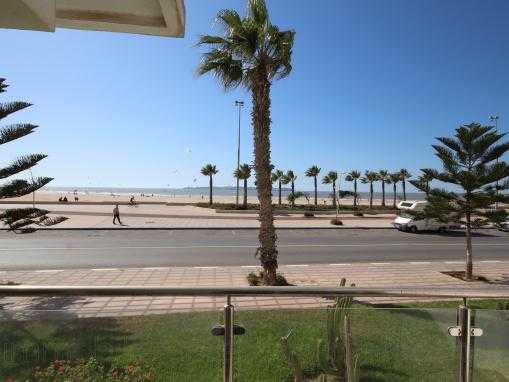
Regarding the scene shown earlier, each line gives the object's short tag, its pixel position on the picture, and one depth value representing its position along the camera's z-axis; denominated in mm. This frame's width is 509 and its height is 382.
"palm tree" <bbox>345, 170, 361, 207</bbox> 75981
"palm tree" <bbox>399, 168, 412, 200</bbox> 75812
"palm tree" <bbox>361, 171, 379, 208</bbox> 74762
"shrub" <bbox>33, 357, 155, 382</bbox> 2887
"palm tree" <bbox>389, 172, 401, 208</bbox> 75688
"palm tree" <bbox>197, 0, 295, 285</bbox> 12664
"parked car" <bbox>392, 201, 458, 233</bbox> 30516
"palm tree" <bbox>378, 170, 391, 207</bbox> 76062
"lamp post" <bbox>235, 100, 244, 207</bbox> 53500
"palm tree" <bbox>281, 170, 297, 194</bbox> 69750
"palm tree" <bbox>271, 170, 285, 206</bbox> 69375
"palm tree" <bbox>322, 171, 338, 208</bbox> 66500
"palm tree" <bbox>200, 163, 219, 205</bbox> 63719
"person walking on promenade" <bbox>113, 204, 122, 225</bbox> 31078
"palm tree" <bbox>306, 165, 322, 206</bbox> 67125
